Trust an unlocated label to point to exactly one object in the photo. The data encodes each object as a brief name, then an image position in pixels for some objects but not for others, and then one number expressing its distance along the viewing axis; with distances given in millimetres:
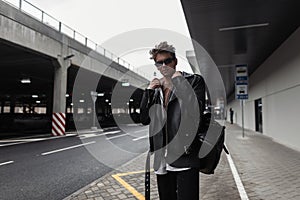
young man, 1531
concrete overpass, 11689
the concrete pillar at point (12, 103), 37856
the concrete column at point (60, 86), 14719
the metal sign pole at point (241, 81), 11387
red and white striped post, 14453
